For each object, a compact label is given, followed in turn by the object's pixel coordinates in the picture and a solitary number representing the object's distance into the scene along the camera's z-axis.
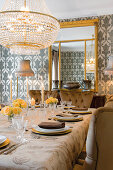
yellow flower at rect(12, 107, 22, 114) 1.63
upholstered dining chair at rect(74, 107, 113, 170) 1.18
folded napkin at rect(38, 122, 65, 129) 1.49
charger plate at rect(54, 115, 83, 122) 1.96
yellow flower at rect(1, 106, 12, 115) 1.64
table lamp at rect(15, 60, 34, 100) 5.04
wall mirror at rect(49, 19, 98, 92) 4.93
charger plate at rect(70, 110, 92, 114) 2.51
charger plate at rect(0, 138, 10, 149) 1.16
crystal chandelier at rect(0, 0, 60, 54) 2.42
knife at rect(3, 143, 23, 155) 1.06
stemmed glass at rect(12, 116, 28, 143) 1.25
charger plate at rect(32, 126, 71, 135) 1.44
